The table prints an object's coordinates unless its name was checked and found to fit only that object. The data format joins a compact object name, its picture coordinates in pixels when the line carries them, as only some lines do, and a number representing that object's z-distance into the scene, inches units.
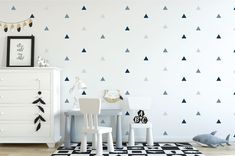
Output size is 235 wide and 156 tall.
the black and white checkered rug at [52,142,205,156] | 150.6
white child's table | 165.8
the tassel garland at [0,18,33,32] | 185.8
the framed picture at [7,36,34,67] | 182.1
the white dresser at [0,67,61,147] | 166.4
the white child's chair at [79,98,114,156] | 148.7
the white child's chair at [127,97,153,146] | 176.9
